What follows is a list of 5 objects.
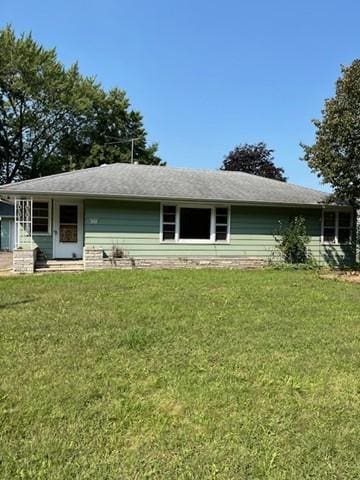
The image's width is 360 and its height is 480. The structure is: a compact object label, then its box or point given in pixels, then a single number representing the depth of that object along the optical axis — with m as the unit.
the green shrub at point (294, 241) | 14.97
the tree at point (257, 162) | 32.38
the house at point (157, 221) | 13.64
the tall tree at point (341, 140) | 12.87
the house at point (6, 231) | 23.77
